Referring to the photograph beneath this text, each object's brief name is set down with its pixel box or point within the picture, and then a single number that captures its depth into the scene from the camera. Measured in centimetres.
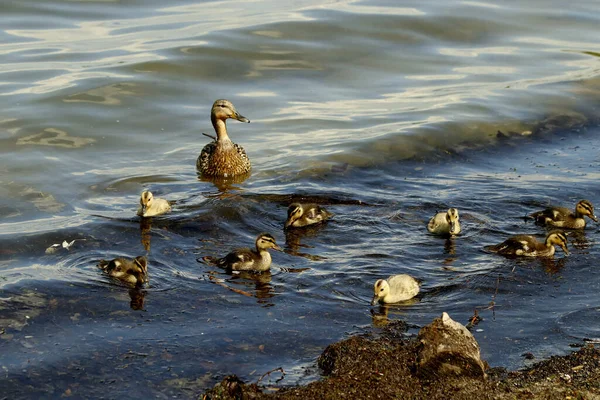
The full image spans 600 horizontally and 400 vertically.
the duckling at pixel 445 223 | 1816
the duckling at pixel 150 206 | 1914
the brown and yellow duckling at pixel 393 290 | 1481
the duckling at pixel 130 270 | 1547
